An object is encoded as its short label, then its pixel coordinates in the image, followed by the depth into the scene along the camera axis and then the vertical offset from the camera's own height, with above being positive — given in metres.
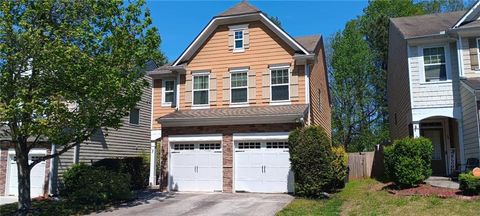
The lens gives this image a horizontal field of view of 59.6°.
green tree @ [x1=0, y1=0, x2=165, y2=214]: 13.57 +2.87
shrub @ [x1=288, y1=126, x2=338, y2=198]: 15.80 -0.31
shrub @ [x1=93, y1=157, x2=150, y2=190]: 20.30 -0.72
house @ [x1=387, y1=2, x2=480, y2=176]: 17.48 +2.92
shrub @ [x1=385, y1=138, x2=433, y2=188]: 15.19 -0.30
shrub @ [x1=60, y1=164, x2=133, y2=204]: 16.50 -1.36
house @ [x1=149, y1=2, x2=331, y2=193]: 18.08 +2.19
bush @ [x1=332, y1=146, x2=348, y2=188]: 17.16 -0.56
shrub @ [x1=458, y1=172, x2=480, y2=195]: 13.35 -1.00
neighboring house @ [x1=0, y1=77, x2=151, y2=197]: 19.66 -0.12
